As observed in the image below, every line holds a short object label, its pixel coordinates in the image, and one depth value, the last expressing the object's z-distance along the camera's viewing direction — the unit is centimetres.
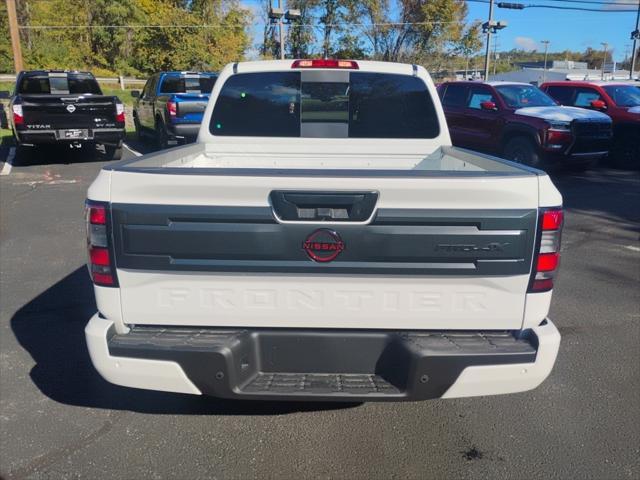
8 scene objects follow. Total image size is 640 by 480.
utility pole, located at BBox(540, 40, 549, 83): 4731
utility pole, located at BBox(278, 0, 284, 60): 3016
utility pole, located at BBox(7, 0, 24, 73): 2000
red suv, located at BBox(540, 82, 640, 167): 1343
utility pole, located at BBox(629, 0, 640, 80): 3690
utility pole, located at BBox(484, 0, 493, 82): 3177
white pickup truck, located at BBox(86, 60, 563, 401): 250
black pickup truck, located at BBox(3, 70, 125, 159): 1194
